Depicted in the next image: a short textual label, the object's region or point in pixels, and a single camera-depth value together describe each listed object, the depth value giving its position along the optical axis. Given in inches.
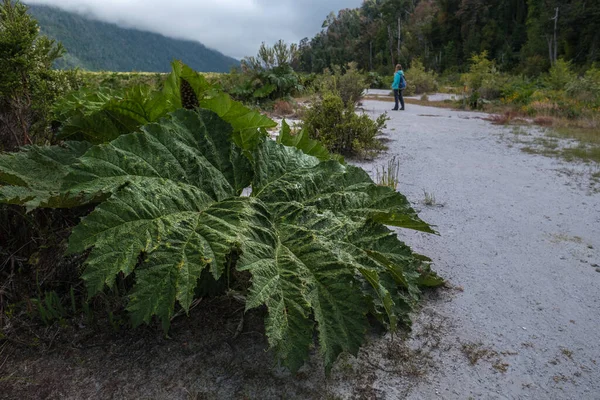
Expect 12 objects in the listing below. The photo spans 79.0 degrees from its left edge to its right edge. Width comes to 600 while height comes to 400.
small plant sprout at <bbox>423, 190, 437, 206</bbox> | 141.9
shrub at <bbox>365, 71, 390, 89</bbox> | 1140.6
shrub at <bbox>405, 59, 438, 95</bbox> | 930.7
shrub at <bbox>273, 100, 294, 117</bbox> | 398.0
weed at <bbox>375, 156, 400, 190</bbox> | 149.6
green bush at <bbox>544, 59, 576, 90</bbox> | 649.6
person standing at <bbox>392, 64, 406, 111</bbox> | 510.9
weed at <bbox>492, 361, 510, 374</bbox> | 58.8
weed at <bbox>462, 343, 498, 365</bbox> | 60.7
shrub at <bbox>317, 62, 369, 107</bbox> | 442.9
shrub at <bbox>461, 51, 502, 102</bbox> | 631.2
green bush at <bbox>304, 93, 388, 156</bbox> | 218.5
